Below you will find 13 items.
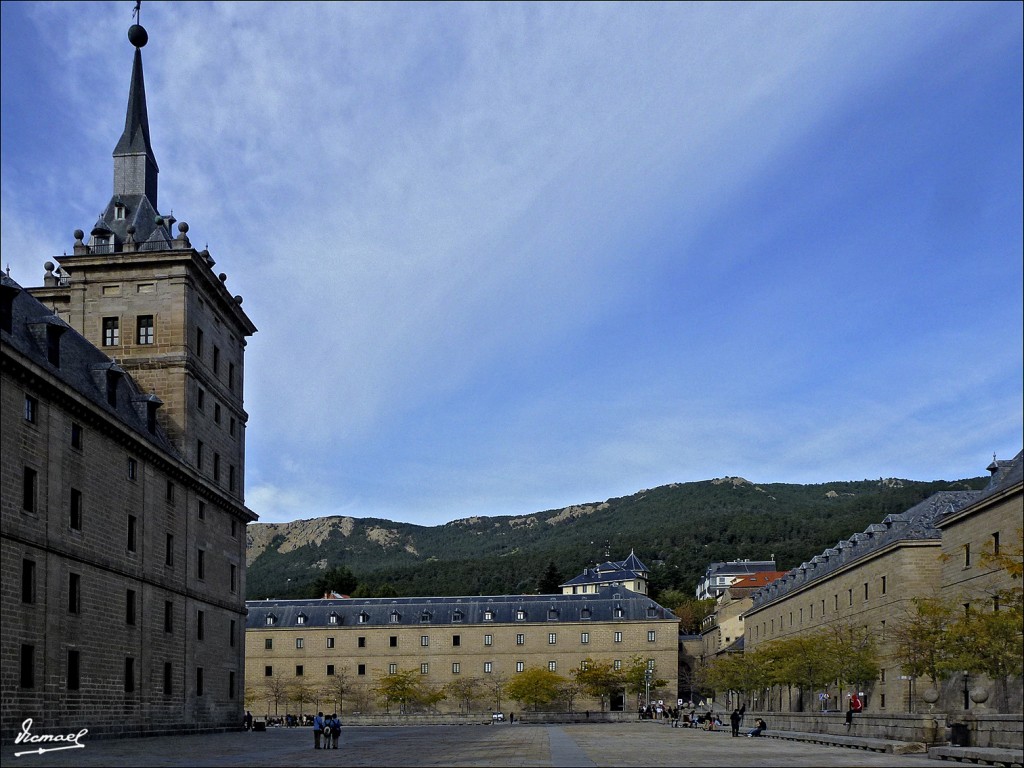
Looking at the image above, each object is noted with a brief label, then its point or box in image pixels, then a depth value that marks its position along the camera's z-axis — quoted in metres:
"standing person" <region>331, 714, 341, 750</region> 38.22
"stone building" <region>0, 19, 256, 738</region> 35.91
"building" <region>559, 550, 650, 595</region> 159.75
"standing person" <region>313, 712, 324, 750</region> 38.66
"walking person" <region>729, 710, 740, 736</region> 51.51
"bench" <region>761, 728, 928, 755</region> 33.12
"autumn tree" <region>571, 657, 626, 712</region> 105.94
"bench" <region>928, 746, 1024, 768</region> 26.42
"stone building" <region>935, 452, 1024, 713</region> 45.34
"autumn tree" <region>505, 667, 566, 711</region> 102.75
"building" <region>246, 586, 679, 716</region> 112.56
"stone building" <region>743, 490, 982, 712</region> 58.03
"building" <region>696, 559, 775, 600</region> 165.74
